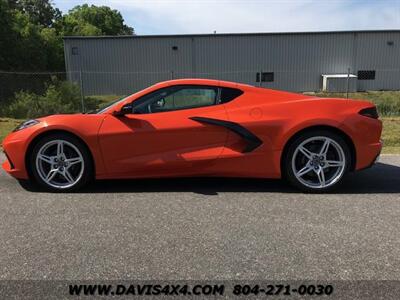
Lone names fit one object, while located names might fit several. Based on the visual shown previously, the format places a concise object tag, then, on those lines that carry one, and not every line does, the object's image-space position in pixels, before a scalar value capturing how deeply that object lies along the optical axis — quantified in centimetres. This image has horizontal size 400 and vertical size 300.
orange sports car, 532
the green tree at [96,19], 6691
